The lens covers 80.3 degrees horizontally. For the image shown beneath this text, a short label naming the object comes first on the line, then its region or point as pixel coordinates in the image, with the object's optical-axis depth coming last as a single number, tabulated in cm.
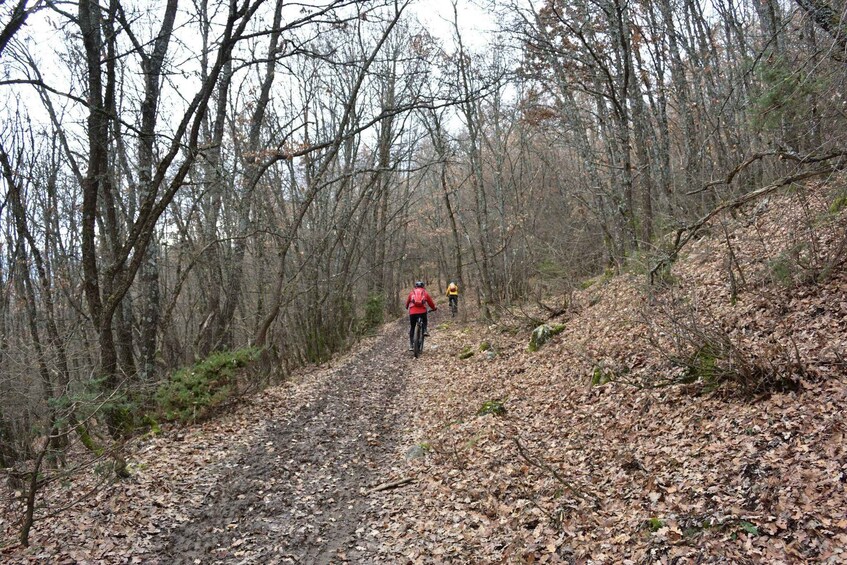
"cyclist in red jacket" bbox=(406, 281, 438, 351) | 1355
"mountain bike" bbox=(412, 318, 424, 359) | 1456
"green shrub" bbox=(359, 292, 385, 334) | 2305
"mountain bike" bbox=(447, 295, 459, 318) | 2289
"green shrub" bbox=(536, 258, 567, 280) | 1331
